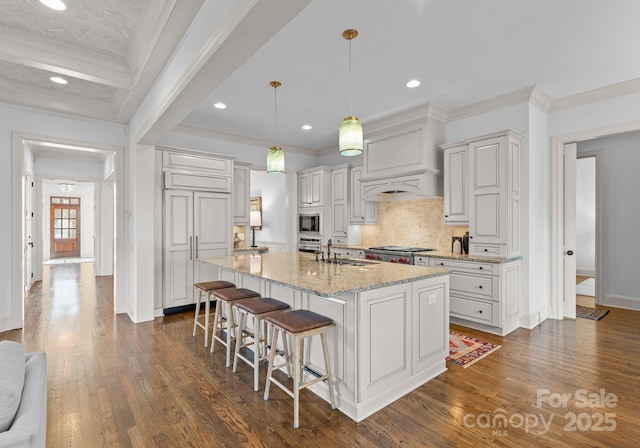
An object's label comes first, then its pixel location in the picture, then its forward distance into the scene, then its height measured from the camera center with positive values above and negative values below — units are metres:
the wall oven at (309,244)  6.33 -0.40
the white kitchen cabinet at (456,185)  4.21 +0.49
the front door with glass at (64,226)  11.23 -0.07
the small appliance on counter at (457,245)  4.47 -0.30
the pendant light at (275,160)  3.58 +0.70
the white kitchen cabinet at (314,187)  6.20 +0.72
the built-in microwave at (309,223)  6.35 +0.01
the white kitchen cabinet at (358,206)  5.68 +0.30
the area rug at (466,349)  3.06 -1.28
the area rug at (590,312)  4.38 -1.25
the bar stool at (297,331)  2.11 -0.71
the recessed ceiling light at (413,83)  3.69 +1.61
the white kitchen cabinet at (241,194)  5.54 +0.51
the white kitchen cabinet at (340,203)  5.95 +0.37
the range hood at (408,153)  4.48 +1.02
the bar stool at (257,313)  2.54 -0.72
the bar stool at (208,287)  3.39 -0.67
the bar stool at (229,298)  2.97 -0.69
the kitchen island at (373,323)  2.20 -0.75
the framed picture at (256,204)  8.05 +0.50
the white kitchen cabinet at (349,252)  5.36 -0.49
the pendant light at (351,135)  2.65 +0.72
